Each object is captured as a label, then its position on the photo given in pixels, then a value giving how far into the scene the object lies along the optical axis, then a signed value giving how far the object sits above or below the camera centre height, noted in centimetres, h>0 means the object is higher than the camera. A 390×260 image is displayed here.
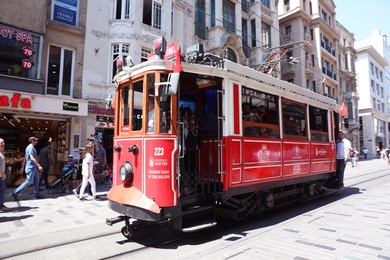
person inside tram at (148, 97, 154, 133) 471 +63
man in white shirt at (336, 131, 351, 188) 939 -22
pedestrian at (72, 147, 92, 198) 980 -106
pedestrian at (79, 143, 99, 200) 879 -75
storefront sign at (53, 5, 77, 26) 1276 +644
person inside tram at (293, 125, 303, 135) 725 +58
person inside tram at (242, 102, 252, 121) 573 +85
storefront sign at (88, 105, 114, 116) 1322 +196
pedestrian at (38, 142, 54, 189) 1025 -36
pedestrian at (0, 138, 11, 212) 693 -85
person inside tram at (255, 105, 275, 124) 616 +82
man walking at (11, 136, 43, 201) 837 -45
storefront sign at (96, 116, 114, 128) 1355 +144
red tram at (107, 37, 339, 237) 459 +18
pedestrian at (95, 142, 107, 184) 1170 -39
